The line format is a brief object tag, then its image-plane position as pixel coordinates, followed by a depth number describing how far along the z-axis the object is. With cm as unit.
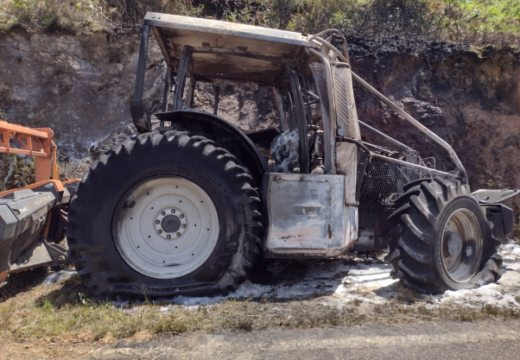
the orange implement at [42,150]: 478
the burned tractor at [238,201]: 366
